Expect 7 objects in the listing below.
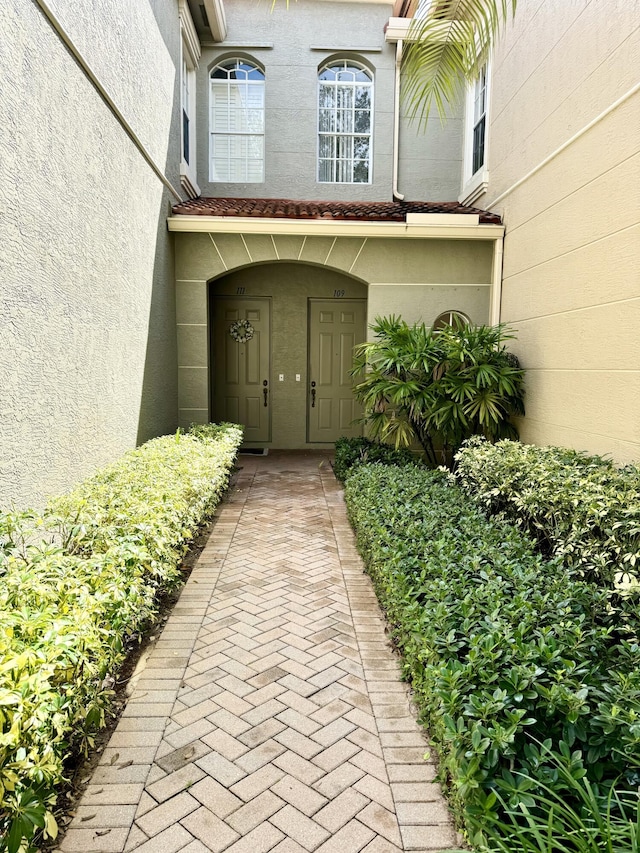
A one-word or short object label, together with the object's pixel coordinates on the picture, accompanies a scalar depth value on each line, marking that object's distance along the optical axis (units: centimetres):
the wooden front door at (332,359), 1023
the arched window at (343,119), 993
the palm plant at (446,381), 682
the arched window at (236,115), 973
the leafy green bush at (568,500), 313
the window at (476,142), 855
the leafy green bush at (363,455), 719
